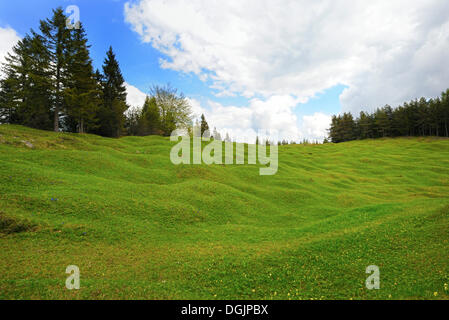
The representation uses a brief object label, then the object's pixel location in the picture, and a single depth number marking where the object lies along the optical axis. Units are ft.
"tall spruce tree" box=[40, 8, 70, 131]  129.80
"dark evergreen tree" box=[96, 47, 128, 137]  185.98
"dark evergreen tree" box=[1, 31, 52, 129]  123.24
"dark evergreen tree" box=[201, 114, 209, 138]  333.05
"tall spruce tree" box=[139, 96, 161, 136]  227.40
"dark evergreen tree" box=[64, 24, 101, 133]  132.57
